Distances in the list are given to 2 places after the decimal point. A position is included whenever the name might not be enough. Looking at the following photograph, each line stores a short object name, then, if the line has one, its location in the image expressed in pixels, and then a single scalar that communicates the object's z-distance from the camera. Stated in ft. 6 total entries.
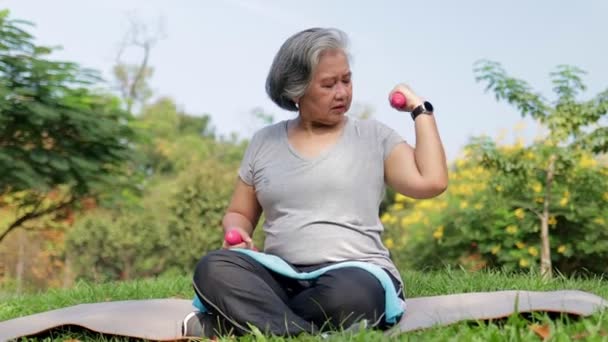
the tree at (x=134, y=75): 71.26
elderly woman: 9.12
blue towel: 9.38
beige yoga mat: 9.18
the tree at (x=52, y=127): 28.55
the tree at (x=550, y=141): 25.02
